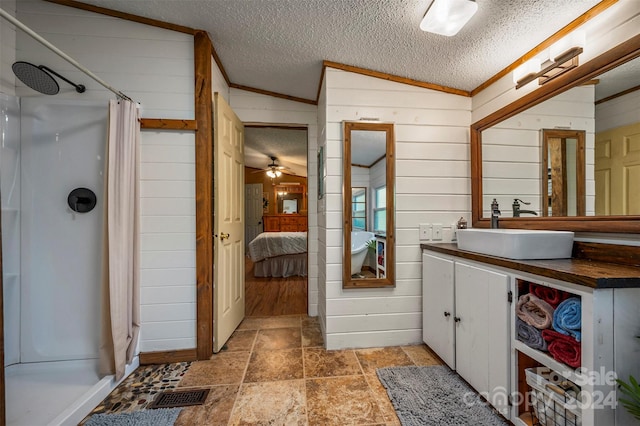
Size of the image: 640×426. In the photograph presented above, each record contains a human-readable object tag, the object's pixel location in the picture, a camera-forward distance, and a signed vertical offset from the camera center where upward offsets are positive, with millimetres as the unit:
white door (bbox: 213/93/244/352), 1936 -72
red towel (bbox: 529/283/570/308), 1071 -361
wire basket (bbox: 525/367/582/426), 980 -777
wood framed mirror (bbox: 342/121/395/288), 1977 +69
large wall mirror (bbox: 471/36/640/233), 1154 +360
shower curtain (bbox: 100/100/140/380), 1573 -208
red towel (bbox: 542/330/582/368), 954 -545
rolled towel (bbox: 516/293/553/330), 1085 -451
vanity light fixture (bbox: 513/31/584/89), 1292 +848
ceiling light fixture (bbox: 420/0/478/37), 1268 +1057
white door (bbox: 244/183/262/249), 7168 +108
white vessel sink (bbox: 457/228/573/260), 1263 -164
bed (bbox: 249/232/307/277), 4180 -693
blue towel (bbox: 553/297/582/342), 950 -415
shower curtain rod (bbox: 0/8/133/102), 1064 +837
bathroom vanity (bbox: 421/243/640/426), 886 -527
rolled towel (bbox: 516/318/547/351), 1104 -568
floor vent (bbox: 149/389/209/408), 1421 -1089
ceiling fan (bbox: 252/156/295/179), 5914 +1110
